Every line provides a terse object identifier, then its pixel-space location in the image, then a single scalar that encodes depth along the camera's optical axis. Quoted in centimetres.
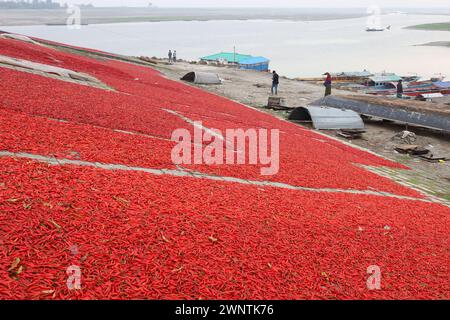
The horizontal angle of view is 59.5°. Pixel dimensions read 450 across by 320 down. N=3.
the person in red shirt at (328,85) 3784
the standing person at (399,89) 4013
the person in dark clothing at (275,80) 3697
